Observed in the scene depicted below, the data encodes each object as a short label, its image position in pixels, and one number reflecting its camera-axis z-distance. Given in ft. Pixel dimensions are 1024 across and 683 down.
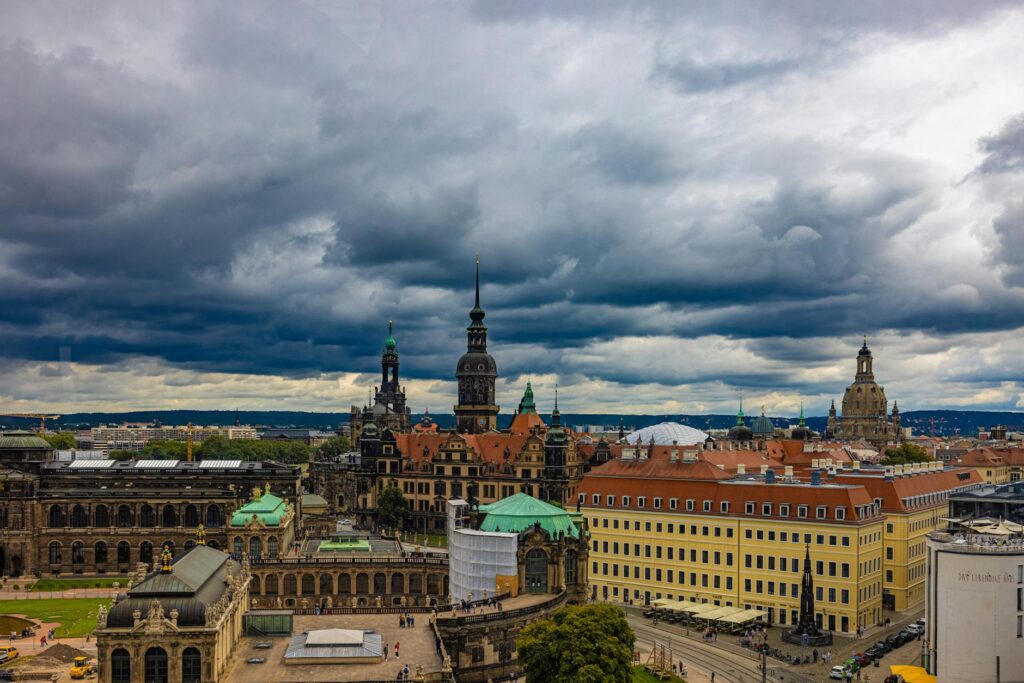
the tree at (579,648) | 241.76
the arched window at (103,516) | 468.75
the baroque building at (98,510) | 456.86
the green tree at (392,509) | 583.99
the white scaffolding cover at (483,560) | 324.60
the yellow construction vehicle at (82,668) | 249.53
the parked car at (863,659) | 294.33
